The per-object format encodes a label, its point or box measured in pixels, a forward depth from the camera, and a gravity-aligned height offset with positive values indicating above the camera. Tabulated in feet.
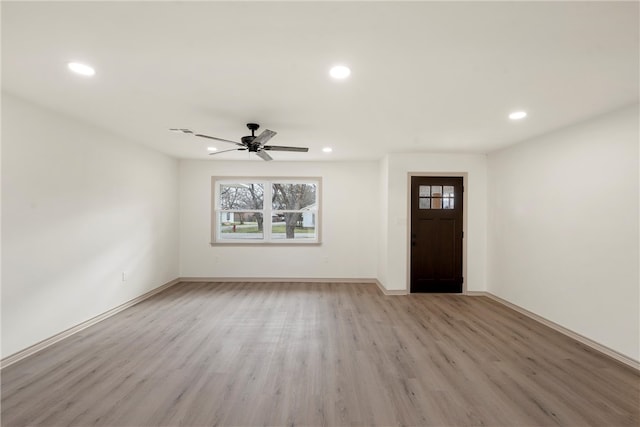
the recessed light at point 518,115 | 9.70 +3.56
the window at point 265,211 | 19.21 +0.11
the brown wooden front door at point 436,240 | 16.53 -1.57
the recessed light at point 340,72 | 6.85 +3.55
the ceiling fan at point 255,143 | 10.57 +2.68
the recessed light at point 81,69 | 6.77 +3.54
